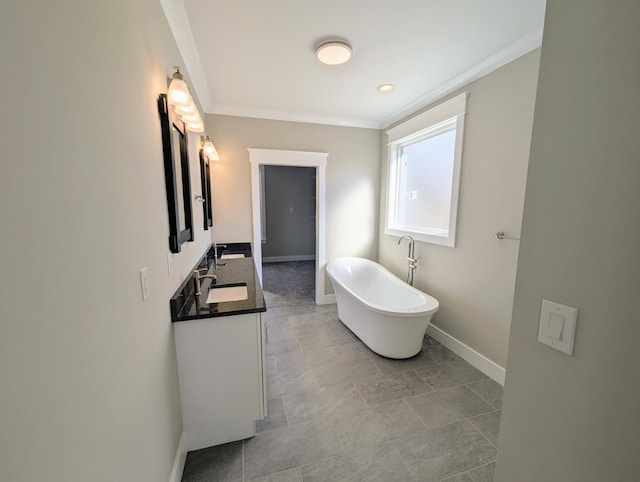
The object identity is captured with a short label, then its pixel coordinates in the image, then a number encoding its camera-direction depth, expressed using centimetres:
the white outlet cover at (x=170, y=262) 142
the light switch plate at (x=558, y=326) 66
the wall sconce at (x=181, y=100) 125
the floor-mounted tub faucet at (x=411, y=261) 313
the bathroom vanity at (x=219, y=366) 149
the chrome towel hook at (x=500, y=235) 212
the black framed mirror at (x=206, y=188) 267
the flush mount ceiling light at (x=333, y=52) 191
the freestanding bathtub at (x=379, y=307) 238
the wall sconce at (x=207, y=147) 259
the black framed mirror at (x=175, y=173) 136
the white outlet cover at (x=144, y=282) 105
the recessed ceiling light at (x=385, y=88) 262
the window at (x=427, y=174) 260
